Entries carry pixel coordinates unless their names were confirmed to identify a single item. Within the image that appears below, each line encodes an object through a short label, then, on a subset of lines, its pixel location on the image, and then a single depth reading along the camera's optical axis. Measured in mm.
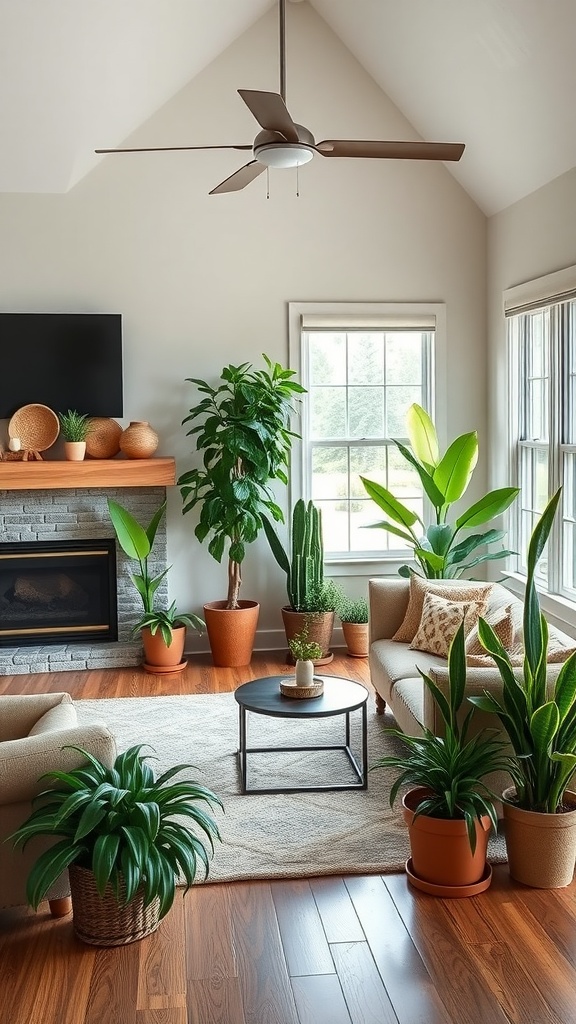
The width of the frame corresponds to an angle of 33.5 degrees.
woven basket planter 2797
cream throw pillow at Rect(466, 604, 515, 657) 3920
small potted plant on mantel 5832
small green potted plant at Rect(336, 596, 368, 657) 6148
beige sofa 3428
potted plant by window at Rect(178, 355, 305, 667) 5719
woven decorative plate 5910
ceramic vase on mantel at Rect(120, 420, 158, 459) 5875
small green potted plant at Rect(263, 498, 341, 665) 6012
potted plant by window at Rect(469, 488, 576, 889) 3109
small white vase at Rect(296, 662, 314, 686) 4082
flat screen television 5898
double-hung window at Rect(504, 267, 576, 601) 5164
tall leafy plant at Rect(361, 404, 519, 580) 5473
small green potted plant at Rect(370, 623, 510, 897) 3090
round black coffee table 3881
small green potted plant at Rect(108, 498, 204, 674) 5852
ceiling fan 3441
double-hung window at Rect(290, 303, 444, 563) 6363
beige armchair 2818
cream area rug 3396
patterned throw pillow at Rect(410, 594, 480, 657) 4375
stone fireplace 5977
